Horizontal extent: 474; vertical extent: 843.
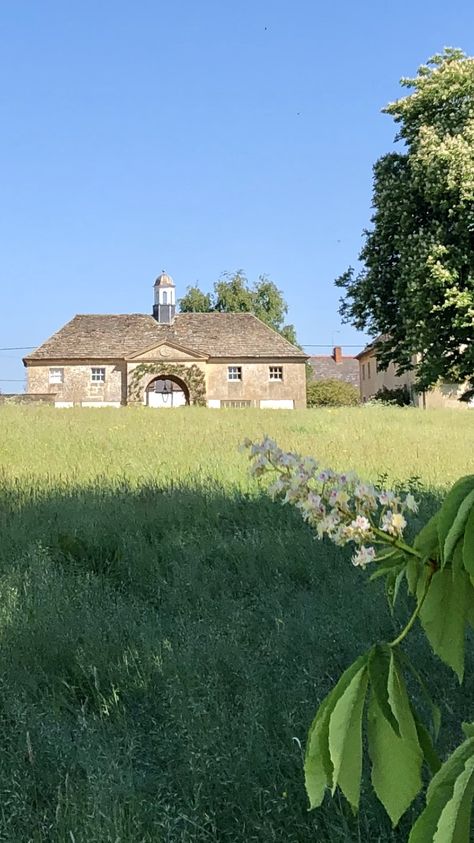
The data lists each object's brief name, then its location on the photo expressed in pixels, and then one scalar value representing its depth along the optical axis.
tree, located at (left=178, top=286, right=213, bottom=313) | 63.12
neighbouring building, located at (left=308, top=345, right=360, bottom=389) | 80.41
